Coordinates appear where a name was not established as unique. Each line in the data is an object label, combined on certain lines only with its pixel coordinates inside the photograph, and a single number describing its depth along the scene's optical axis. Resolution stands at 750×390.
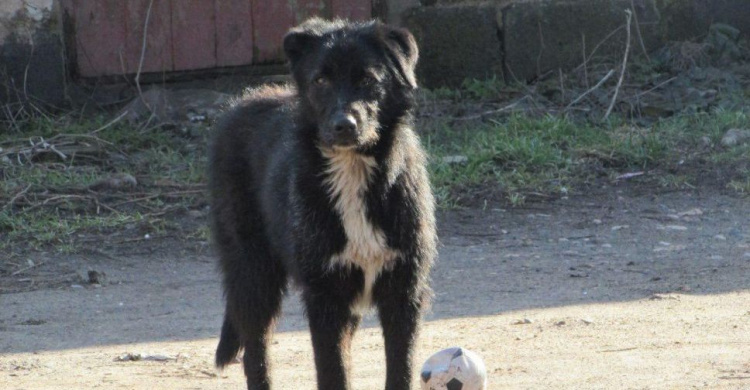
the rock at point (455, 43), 18.16
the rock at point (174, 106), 17.37
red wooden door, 17.62
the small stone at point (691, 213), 14.25
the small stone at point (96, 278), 12.51
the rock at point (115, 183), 15.21
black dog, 8.05
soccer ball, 7.87
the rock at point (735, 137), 16.23
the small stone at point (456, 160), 15.83
